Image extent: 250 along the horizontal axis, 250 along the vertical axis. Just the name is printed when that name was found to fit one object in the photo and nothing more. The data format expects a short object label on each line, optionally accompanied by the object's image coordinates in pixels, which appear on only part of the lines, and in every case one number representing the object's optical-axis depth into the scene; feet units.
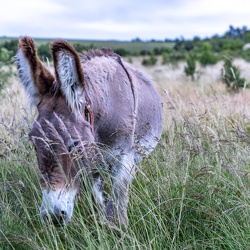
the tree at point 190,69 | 58.23
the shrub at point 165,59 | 111.21
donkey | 7.92
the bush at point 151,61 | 113.09
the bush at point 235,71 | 32.07
